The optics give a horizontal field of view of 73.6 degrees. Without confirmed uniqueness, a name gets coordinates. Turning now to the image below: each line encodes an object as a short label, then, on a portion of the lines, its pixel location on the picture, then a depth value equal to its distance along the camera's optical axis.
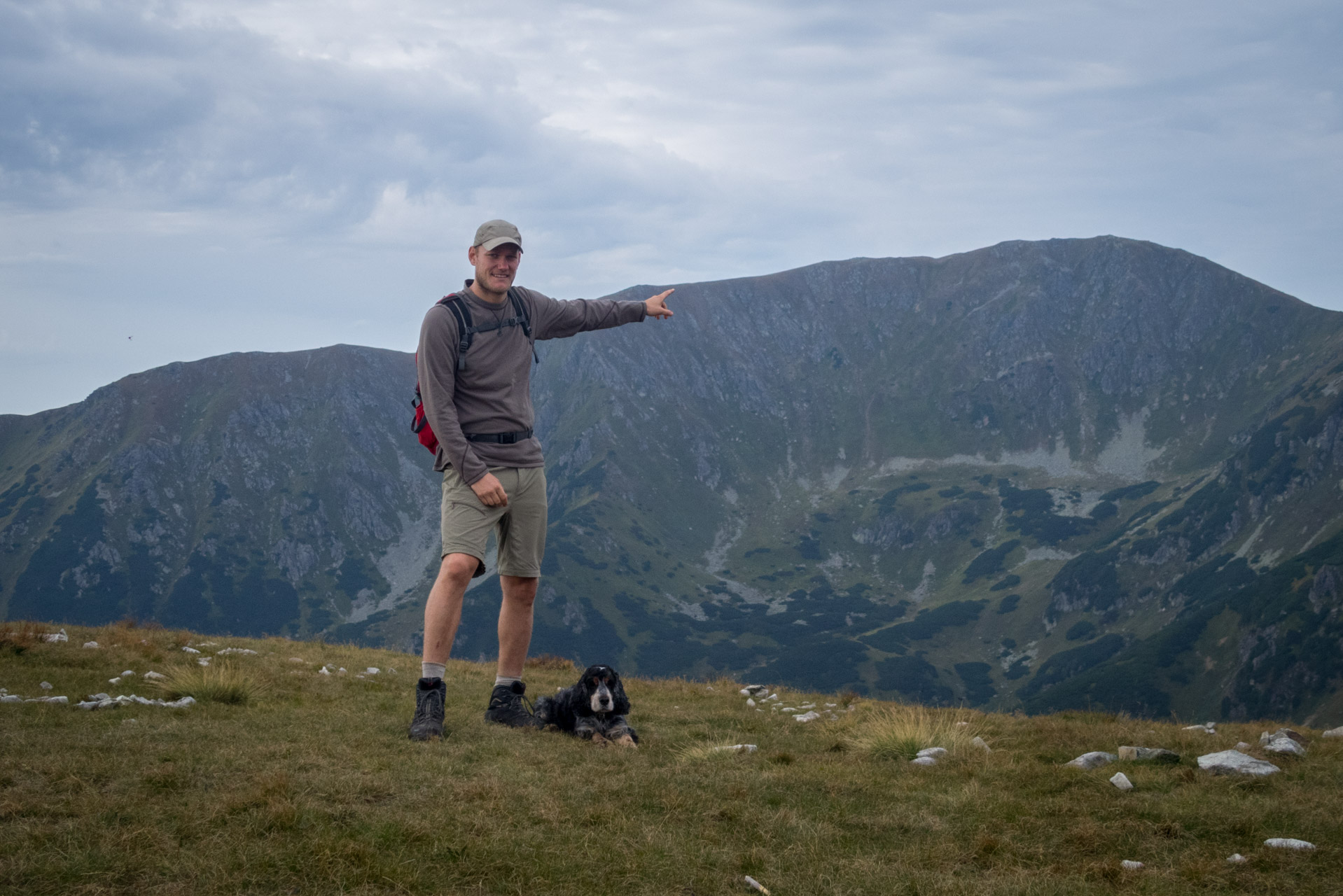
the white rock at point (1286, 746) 9.22
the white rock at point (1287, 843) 5.88
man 8.77
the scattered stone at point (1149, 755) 8.68
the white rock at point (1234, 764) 8.05
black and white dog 9.74
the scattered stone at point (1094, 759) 8.49
